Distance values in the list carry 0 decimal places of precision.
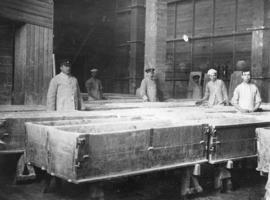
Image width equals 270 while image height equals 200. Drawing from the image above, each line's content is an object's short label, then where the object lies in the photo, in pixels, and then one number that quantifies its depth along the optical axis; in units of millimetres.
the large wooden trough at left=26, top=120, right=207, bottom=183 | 4391
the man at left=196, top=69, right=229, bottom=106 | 10805
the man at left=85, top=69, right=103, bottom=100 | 14562
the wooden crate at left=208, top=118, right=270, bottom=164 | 5766
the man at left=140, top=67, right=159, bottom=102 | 11631
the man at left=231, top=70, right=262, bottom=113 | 9047
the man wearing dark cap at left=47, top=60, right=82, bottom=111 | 7730
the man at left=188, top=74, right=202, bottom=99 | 17125
